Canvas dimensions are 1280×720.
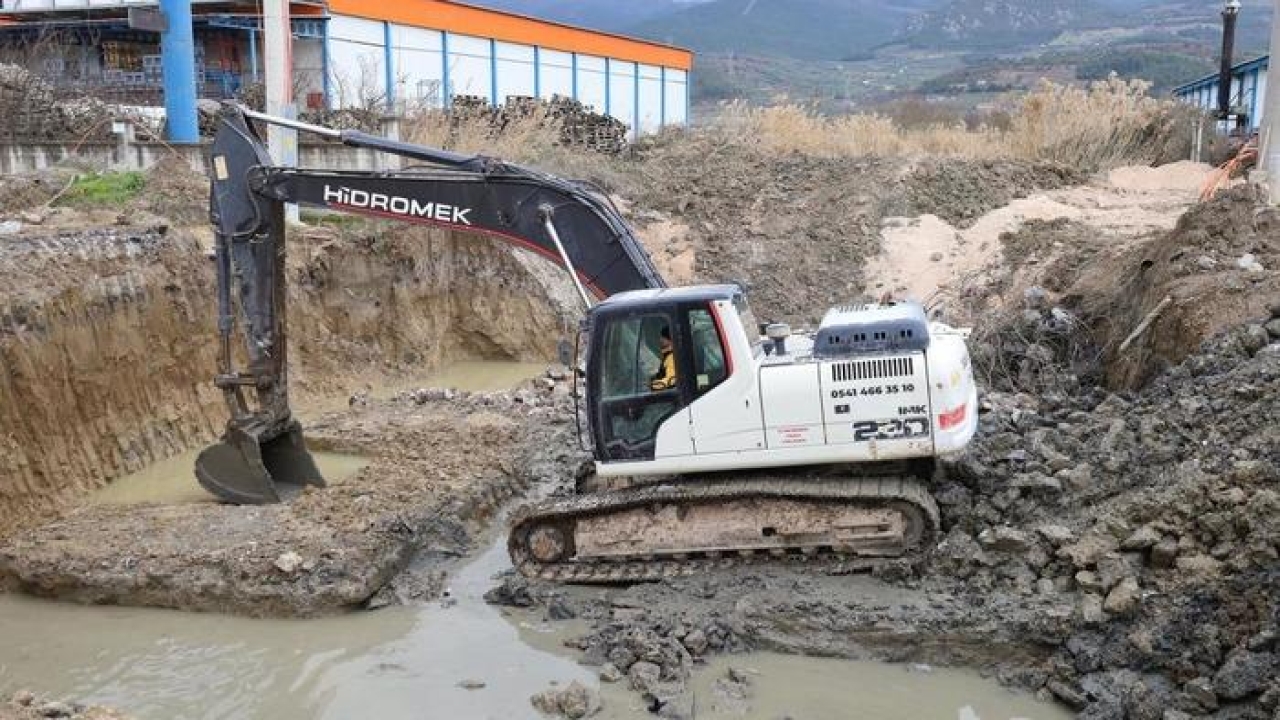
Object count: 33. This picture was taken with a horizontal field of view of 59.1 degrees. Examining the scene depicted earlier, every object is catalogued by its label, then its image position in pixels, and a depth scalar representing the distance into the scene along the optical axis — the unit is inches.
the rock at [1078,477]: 291.9
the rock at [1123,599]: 242.5
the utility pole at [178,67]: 641.6
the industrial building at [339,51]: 1000.9
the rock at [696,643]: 259.8
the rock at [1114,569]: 251.8
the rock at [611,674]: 249.3
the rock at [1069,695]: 229.8
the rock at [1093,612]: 244.5
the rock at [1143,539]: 255.4
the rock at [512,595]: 292.8
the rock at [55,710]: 208.8
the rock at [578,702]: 234.7
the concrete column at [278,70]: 526.6
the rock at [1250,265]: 397.7
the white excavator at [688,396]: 282.0
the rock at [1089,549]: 259.8
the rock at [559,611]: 285.1
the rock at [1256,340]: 333.7
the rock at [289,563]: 291.4
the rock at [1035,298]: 514.9
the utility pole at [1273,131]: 529.3
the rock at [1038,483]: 292.8
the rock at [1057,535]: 267.9
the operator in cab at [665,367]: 290.2
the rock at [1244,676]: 209.9
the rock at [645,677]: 244.0
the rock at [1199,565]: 242.4
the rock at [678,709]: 233.6
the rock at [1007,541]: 270.7
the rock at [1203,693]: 213.2
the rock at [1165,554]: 250.8
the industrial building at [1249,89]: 1043.3
